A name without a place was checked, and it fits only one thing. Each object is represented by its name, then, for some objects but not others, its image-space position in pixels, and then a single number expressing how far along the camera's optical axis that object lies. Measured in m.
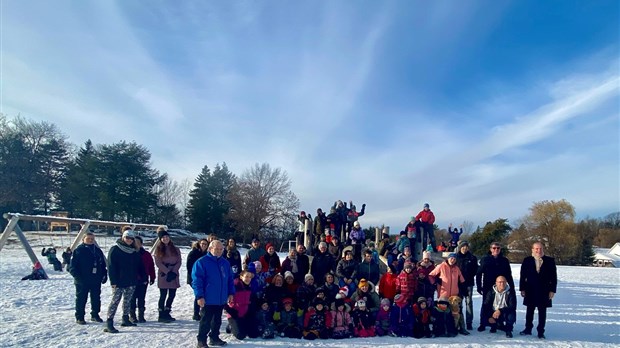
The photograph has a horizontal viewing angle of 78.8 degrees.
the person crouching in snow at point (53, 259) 15.45
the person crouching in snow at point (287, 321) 6.97
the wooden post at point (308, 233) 14.41
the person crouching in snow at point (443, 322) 7.26
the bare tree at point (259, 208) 42.91
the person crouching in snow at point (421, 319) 7.22
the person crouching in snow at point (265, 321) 6.84
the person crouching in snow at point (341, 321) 7.03
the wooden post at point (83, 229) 14.98
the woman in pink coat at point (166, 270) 7.68
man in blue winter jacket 5.91
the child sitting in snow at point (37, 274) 13.13
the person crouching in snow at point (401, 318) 7.25
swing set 13.05
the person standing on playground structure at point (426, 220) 14.15
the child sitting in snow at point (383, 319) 7.30
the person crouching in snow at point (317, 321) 6.95
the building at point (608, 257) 35.96
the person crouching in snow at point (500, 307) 7.32
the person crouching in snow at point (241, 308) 6.72
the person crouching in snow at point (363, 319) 7.23
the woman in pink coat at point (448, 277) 7.73
